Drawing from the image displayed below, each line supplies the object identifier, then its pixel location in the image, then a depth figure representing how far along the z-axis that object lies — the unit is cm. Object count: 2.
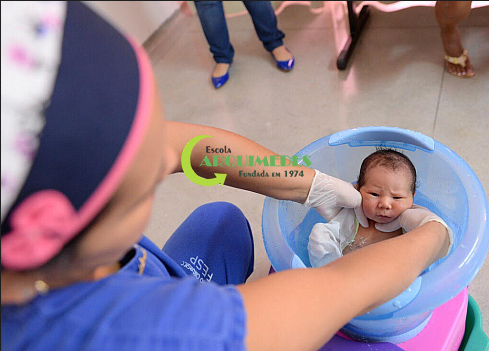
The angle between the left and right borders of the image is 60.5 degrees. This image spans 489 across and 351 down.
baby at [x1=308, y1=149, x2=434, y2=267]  96
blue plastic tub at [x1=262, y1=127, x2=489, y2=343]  67
